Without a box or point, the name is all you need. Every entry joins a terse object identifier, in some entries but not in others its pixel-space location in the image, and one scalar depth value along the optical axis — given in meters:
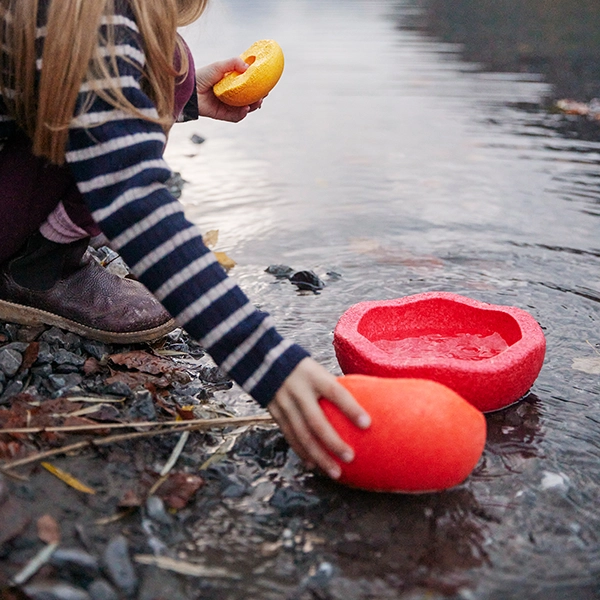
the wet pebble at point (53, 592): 0.72
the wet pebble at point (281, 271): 1.39
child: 0.81
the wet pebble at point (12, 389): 0.97
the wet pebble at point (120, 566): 0.75
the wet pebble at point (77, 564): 0.75
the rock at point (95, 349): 1.08
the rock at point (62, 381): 0.99
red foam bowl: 0.95
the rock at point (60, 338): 1.08
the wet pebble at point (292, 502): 0.85
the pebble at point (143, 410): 0.94
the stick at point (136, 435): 0.85
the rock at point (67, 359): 1.03
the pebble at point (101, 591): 0.73
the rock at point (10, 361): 0.99
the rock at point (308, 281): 1.35
